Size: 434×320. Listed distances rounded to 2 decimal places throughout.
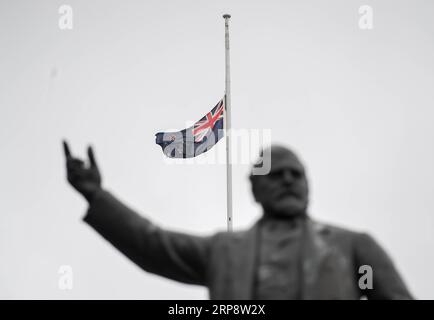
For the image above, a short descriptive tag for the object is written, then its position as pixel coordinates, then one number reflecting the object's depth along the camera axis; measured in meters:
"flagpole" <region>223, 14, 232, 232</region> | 17.22
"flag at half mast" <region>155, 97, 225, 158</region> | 16.70
